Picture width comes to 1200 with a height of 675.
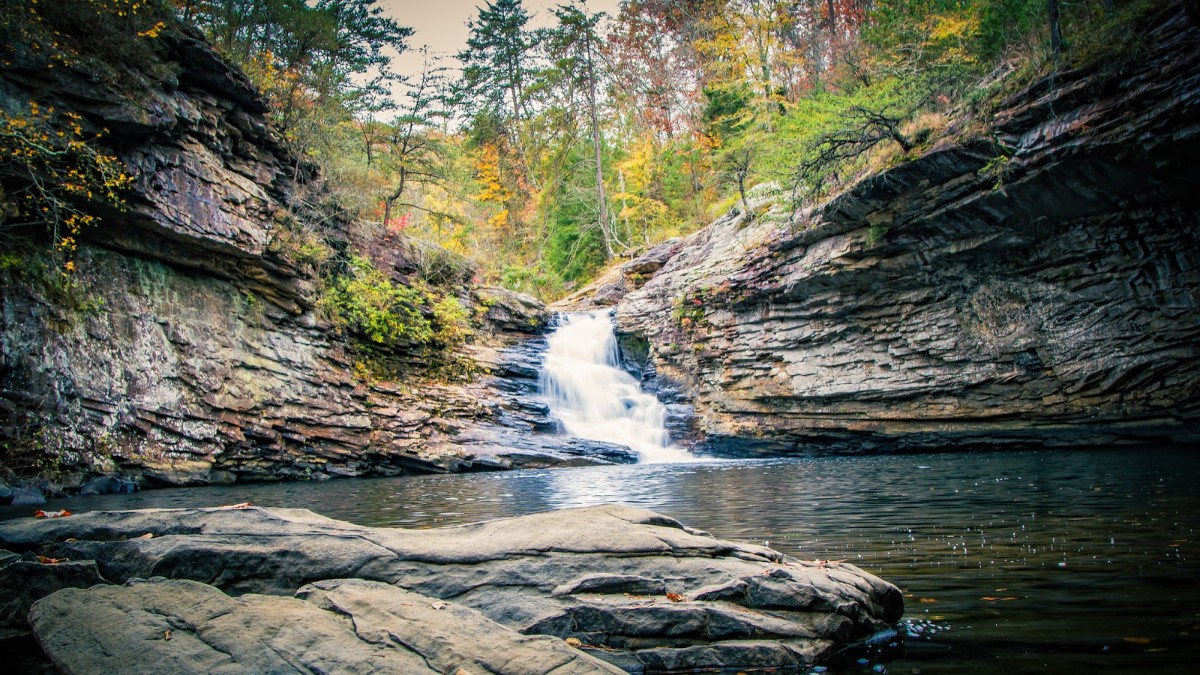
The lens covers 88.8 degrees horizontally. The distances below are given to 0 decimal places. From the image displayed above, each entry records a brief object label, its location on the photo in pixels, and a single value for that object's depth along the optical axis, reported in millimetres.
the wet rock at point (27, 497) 10360
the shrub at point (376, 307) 18172
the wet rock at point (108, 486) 11875
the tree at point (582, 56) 29688
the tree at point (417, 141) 22125
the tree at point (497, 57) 32281
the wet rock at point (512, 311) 23047
